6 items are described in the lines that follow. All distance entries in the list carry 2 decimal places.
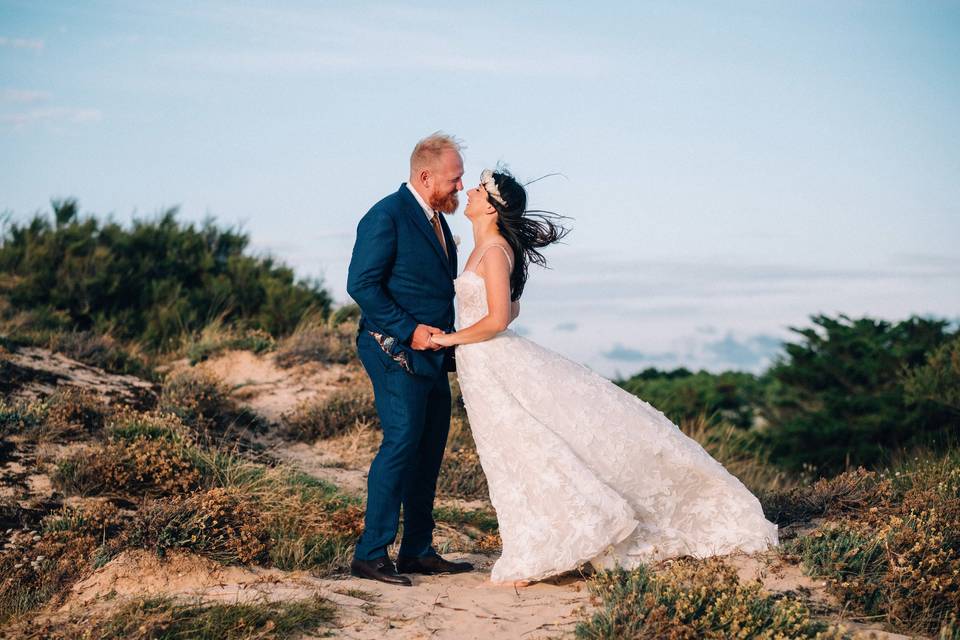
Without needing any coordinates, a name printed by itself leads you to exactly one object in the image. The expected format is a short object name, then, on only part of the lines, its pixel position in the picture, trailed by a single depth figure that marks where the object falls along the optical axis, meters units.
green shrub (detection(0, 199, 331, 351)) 13.70
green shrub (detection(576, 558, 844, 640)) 4.52
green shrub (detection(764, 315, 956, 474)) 14.79
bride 5.61
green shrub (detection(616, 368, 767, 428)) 15.62
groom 5.71
